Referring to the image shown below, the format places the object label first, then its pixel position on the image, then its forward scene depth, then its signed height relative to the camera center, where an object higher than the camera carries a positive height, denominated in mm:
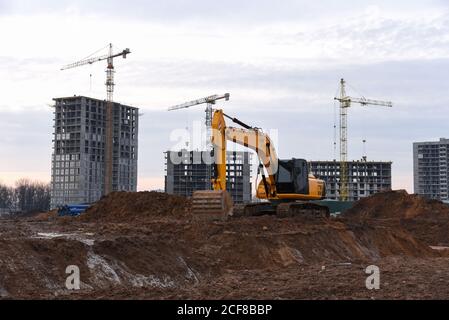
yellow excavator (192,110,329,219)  29750 +236
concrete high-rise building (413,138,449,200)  167500 +5586
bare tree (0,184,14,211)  115750 -2476
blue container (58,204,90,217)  47009 -1984
